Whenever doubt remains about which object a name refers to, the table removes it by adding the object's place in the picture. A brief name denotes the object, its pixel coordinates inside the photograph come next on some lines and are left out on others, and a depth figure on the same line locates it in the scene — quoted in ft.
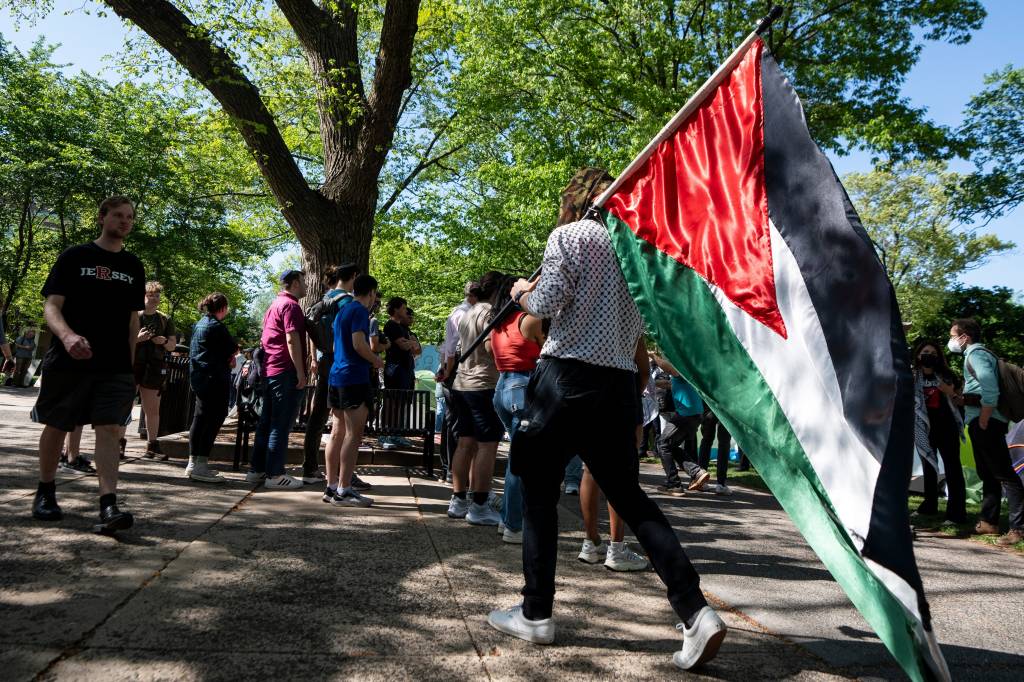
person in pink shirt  22.74
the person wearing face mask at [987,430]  22.91
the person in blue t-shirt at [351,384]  20.59
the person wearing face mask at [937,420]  25.85
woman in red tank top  17.26
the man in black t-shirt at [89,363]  15.66
